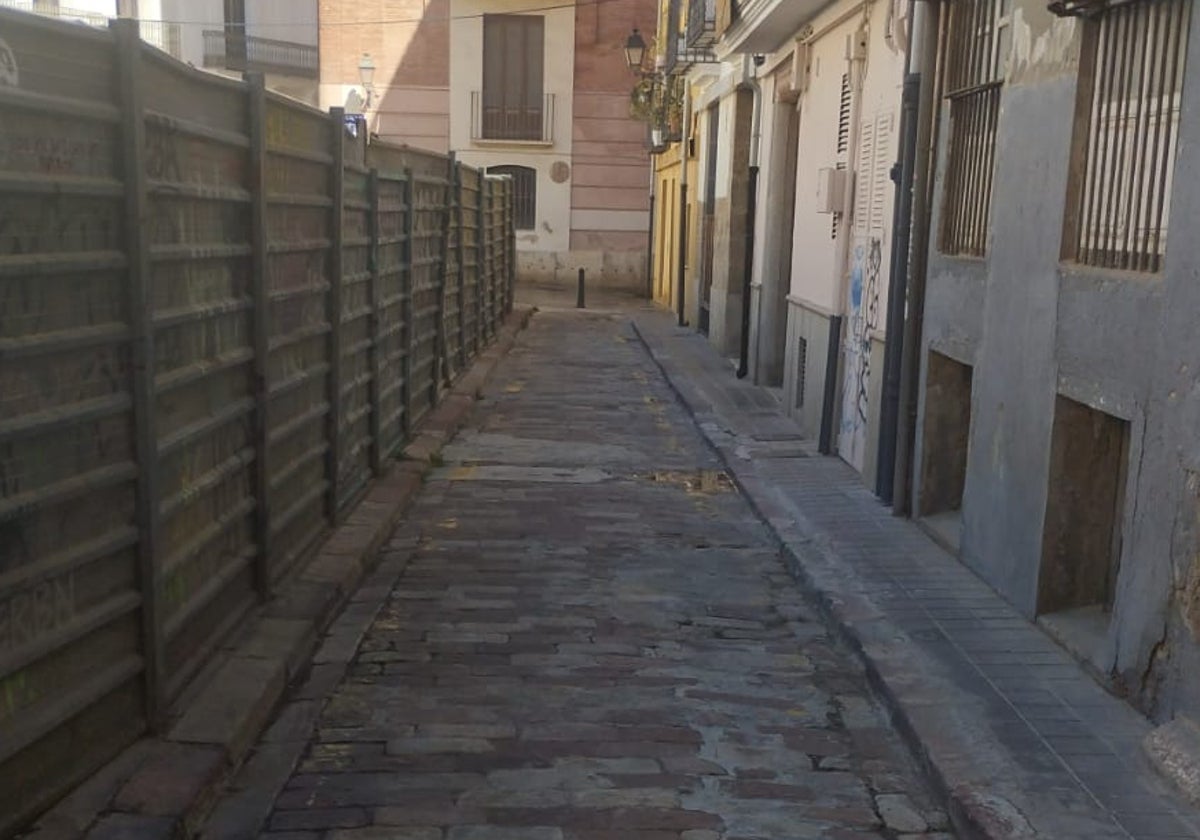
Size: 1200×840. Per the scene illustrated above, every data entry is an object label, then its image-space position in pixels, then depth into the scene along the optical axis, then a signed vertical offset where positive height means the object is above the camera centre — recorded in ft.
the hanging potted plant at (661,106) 87.71 +7.23
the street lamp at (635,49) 88.12 +10.67
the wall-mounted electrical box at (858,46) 34.32 +4.42
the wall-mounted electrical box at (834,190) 35.35 +0.71
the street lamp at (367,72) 109.40 +10.75
